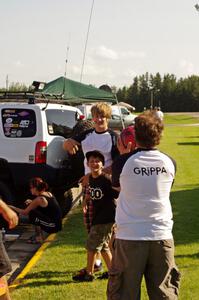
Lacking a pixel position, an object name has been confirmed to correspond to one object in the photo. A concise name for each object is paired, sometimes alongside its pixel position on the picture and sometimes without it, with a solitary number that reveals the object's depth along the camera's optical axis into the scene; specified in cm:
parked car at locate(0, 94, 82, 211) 743
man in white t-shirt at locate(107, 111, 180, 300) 343
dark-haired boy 496
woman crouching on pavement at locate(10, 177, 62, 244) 619
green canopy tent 1273
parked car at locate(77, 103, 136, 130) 1748
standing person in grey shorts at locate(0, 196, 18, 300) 358
